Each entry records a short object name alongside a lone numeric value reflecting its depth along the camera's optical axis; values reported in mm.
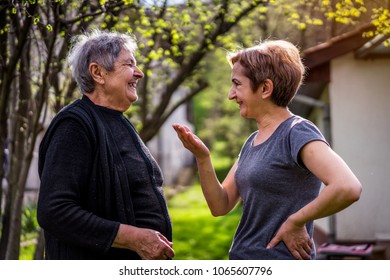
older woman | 2766
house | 9047
